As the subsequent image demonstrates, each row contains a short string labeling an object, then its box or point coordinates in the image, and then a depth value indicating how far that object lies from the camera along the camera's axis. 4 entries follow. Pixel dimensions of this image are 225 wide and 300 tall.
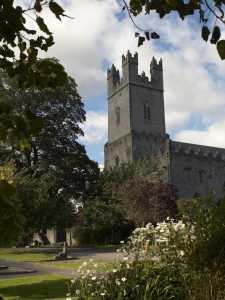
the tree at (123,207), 33.32
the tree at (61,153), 33.12
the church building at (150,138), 47.68
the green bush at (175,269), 6.64
